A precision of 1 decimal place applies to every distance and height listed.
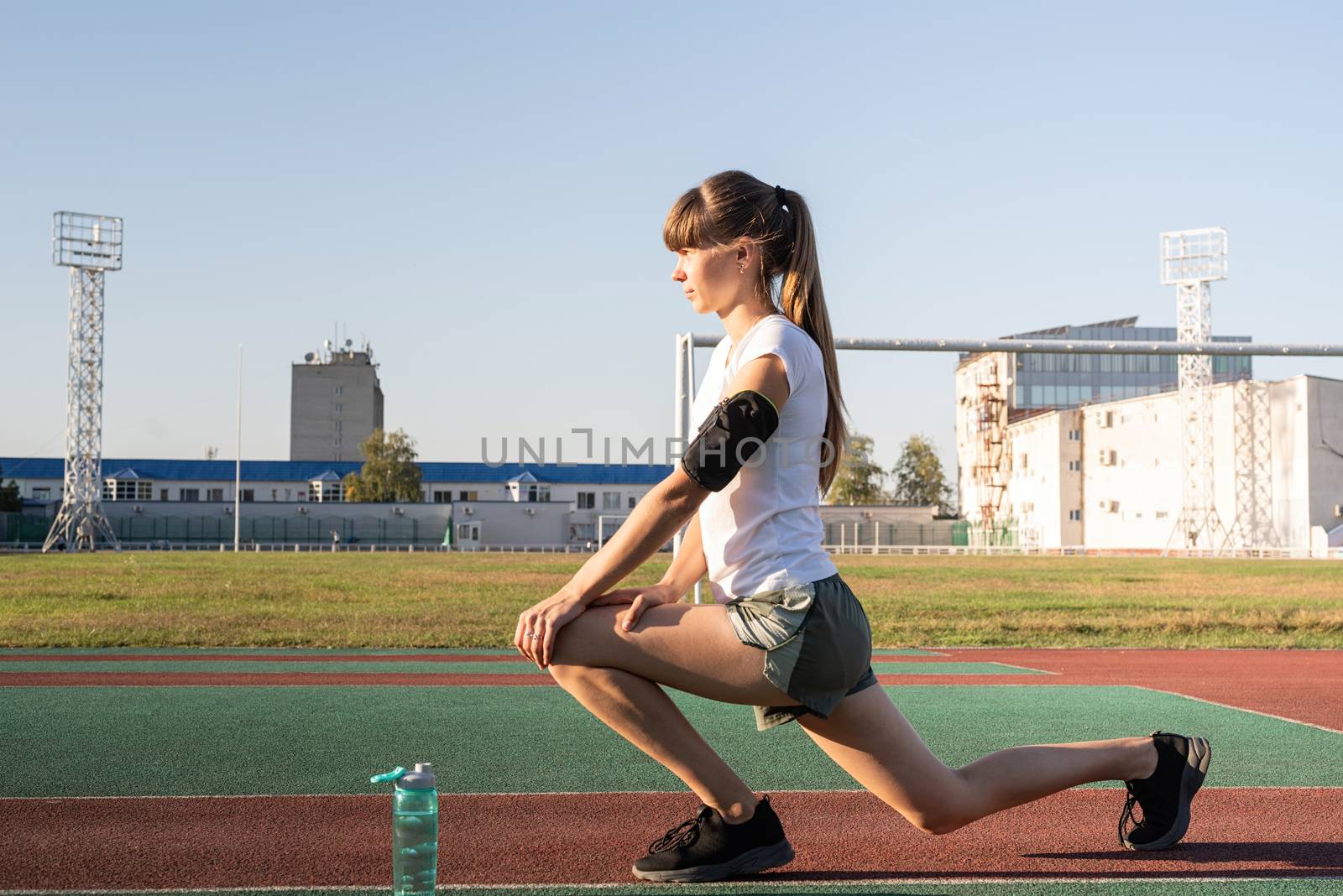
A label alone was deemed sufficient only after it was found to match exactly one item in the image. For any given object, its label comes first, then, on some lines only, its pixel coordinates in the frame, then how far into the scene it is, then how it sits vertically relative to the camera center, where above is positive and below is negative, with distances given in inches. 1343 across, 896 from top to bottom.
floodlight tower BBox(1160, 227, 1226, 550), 2176.4 +98.8
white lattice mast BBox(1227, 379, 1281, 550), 2156.7 +73.6
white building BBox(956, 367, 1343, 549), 2060.8 +79.8
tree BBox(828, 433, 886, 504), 3420.3 +83.0
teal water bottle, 134.5 -33.9
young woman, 123.1 -8.7
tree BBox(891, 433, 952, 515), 3855.8 +105.8
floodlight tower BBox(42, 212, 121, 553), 2490.2 +235.0
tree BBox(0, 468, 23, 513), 2987.2 +24.7
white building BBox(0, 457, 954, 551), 2960.1 -18.0
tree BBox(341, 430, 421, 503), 3489.2 +104.1
